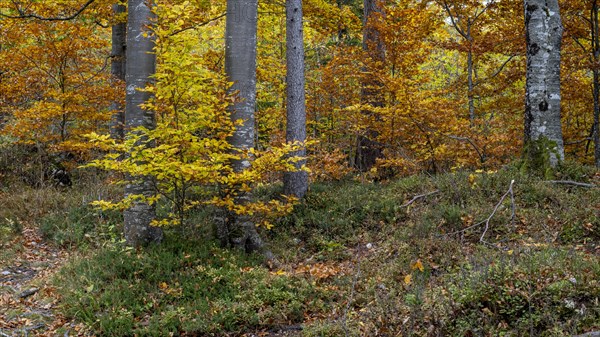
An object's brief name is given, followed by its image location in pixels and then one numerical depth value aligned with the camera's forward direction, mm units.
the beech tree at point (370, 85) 11820
